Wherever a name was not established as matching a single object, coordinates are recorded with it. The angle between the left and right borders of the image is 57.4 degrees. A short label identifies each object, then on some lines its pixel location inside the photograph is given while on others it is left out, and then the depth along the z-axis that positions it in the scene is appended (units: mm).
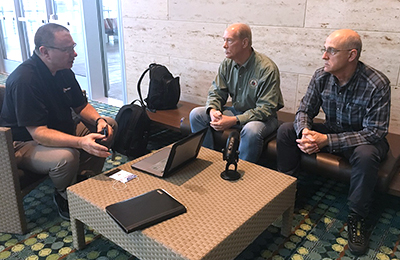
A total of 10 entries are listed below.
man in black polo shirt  1896
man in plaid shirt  1859
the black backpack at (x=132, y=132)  2721
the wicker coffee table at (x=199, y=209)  1350
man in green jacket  2338
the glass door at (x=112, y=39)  4316
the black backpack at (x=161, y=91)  3201
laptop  1751
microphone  1757
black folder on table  1408
